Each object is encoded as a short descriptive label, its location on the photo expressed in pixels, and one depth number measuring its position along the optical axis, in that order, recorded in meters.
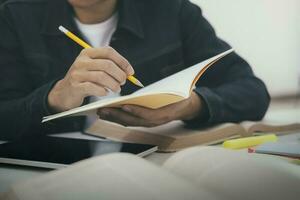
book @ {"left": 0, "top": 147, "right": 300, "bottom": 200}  0.32
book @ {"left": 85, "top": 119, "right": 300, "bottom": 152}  0.57
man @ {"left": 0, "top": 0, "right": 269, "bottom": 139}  0.55
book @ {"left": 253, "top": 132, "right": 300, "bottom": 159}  0.48
